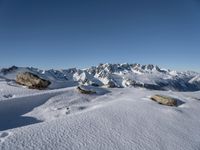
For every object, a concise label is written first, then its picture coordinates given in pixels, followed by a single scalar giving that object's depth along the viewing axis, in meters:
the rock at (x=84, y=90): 10.23
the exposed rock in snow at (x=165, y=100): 8.97
